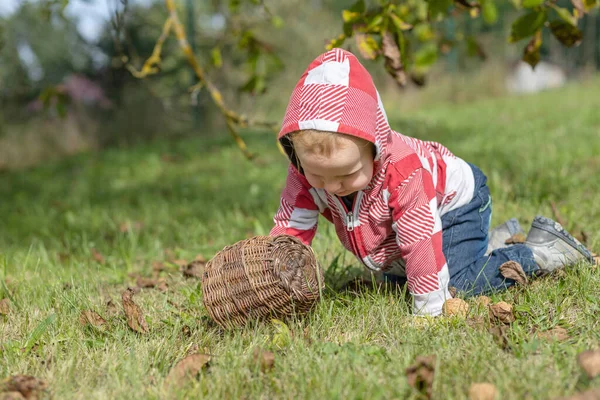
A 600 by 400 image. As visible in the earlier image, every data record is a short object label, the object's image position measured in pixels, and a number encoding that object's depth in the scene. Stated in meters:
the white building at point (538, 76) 17.53
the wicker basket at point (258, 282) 2.12
